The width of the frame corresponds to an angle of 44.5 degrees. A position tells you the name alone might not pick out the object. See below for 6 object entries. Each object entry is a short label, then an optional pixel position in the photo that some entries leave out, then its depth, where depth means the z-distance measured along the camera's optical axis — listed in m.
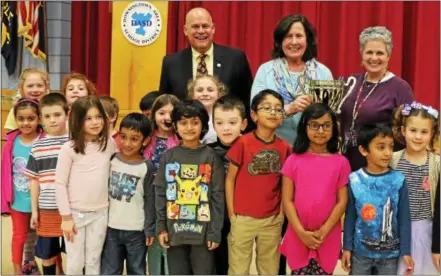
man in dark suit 2.68
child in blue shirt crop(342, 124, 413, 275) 2.04
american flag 4.93
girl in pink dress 2.07
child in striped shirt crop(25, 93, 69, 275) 2.41
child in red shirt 2.13
